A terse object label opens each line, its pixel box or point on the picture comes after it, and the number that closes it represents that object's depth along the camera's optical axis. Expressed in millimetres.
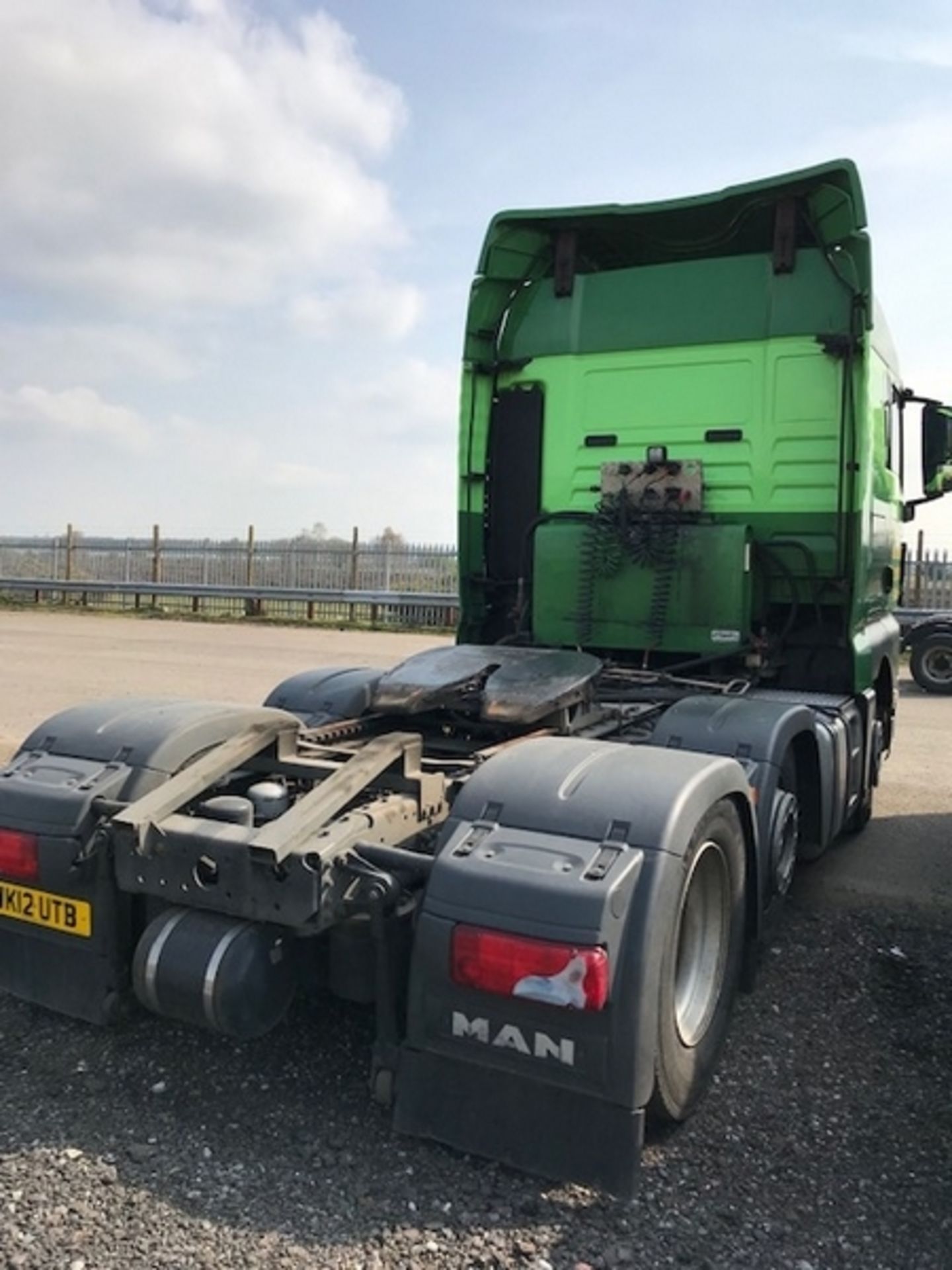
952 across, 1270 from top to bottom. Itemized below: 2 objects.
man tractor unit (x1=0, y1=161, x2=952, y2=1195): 2643
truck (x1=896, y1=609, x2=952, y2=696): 13586
